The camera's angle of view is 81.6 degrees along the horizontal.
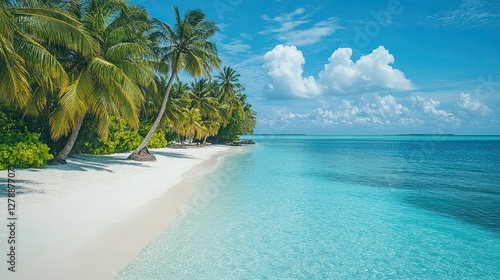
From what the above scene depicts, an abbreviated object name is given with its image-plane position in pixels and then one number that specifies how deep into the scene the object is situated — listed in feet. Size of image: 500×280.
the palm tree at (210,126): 155.18
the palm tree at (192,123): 130.21
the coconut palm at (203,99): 148.15
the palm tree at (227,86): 180.04
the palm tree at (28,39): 25.73
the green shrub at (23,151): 40.29
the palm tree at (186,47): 69.87
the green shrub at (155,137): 95.39
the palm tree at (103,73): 42.42
